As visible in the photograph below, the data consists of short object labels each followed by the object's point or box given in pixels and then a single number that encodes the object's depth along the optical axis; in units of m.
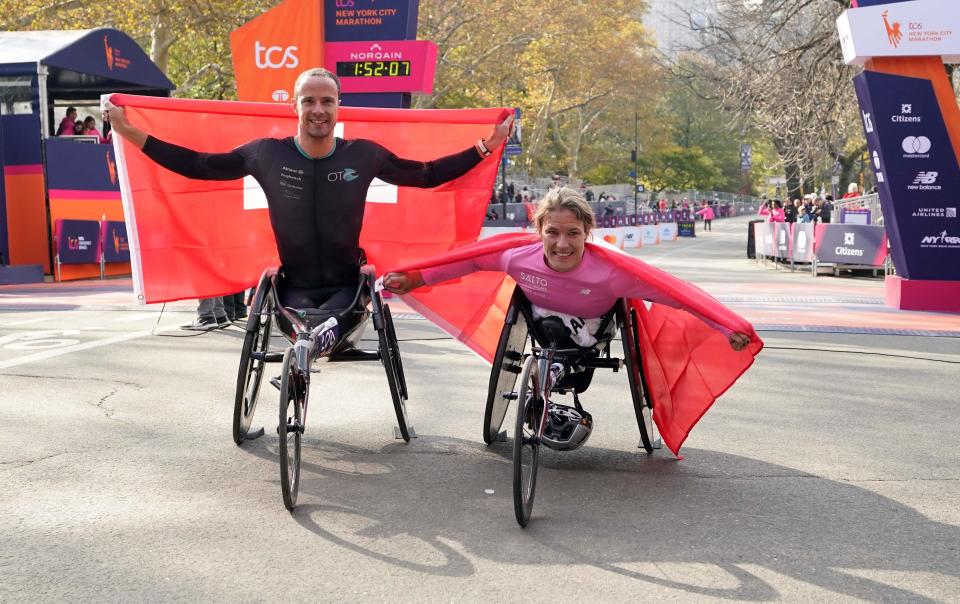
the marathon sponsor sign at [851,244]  23.45
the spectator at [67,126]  22.80
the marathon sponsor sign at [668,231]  49.44
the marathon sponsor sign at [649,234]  44.52
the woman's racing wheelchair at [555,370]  5.22
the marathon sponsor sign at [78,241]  19.91
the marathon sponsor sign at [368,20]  18.83
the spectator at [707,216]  67.21
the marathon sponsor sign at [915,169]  15.05
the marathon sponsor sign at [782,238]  27.86
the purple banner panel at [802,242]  26.33
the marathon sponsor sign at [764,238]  29.67
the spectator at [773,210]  32.73
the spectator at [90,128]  22.98
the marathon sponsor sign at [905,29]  14.77
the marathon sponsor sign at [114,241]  21.11
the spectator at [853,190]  30.17
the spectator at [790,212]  31.95
